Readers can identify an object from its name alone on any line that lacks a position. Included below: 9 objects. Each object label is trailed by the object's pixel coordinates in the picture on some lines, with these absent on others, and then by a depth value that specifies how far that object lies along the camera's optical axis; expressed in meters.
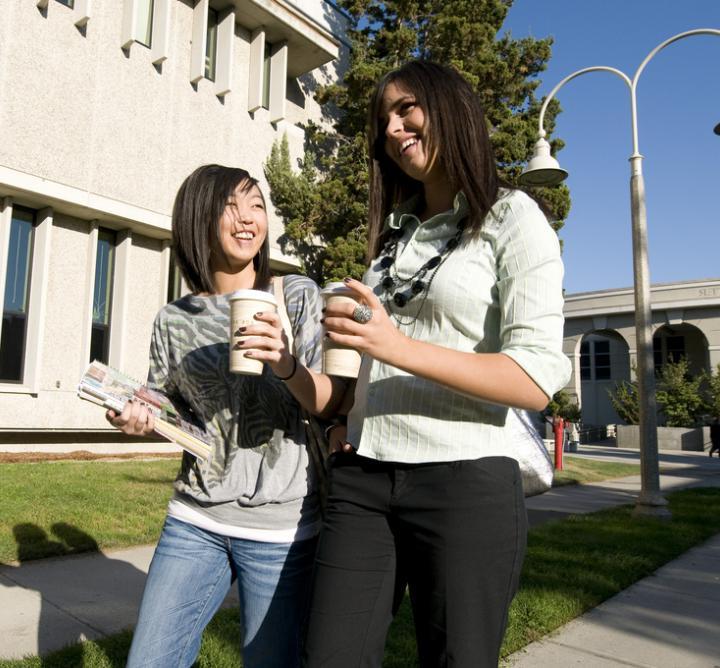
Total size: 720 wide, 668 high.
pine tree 15.76
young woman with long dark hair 1.41
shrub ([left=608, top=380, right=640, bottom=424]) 27.50
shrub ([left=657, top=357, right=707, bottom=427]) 27.80
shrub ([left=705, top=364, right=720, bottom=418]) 27.45
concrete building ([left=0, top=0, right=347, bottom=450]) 11.45
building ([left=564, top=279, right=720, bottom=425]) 32.50
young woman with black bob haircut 1.96
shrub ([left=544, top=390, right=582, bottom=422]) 26.80
